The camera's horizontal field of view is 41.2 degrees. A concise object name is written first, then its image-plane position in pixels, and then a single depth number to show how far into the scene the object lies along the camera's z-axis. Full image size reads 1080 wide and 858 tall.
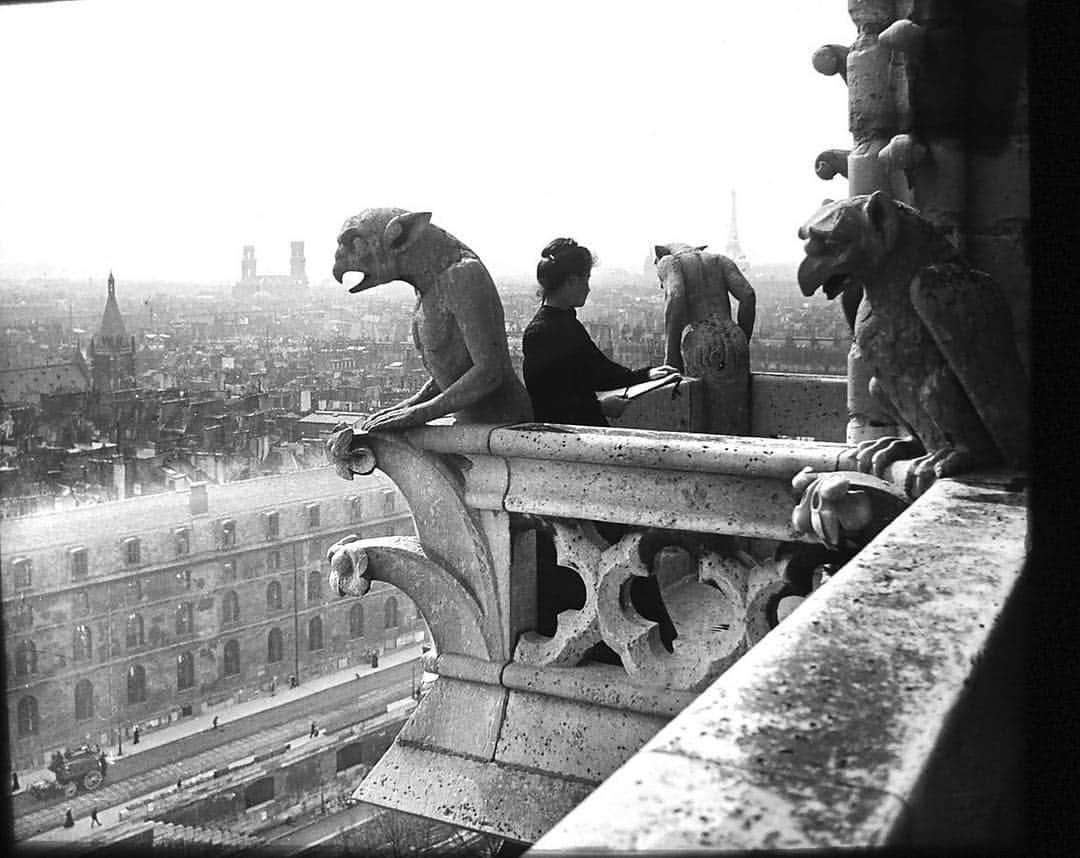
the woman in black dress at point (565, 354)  3.97
